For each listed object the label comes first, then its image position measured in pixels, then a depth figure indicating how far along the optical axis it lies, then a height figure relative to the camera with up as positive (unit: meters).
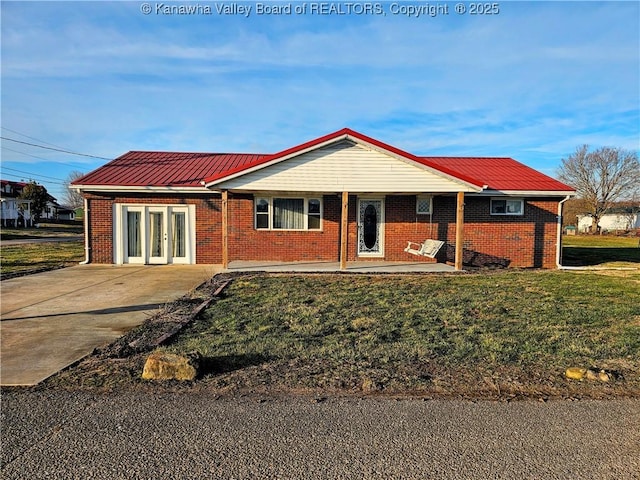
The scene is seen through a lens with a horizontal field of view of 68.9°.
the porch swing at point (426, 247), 14.16 -0.67
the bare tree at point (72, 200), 98.62 +4.49
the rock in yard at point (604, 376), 4.85 -1.55
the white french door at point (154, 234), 15.55 -0.40
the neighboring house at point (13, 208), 53.12 +1.37
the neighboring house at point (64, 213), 84.22 +1.37
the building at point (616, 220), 55.88 +1.16
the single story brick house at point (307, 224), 15.48 +0.04
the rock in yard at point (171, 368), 4.79 -1.50
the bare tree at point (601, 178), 52.50 +5.79
